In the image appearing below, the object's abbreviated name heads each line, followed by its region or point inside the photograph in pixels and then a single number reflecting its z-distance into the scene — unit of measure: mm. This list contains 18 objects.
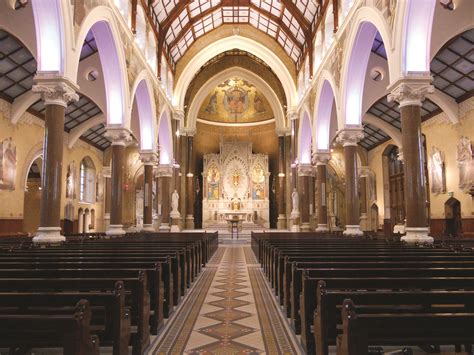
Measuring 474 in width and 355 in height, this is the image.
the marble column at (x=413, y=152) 10570
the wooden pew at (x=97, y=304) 3189
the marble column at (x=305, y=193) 25016
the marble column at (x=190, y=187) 32344
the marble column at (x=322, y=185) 21094
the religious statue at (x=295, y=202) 27594
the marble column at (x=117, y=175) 16219
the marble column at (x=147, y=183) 22250
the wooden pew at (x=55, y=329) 2311
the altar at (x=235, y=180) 35719
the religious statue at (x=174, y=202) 28453
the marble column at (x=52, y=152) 10547
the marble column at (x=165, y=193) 26644
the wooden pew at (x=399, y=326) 2443
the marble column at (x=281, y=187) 31672
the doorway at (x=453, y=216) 19234
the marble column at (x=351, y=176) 15891
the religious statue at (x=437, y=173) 19703
